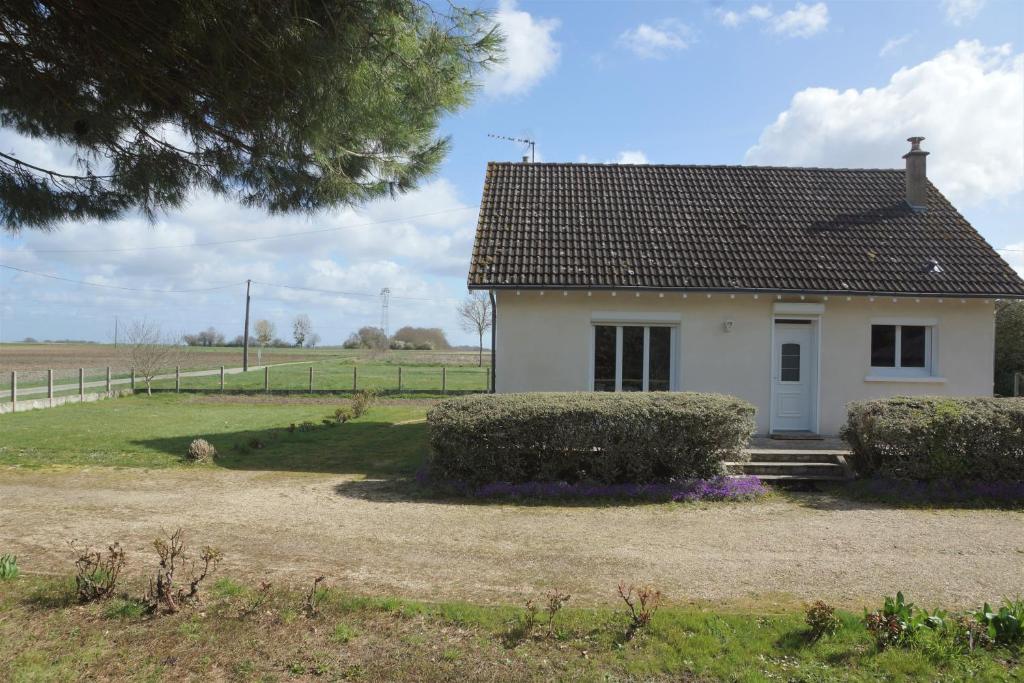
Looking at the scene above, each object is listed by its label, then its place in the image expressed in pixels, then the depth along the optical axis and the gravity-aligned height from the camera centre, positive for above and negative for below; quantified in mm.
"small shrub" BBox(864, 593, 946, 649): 4559 -1738
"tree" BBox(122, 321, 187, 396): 28094 -411
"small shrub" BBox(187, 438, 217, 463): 12023 -1835
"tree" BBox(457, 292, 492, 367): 49688 +2863
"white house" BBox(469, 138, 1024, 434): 12875 +812
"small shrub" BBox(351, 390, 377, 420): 19844 -1572
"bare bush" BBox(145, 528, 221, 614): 5020 -1813
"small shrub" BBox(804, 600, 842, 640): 4652 -1751
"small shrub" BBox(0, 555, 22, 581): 5645 -1885
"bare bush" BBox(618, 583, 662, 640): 4754 -1837
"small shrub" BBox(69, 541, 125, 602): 5184 -1796
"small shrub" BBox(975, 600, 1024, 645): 4566 -1720
